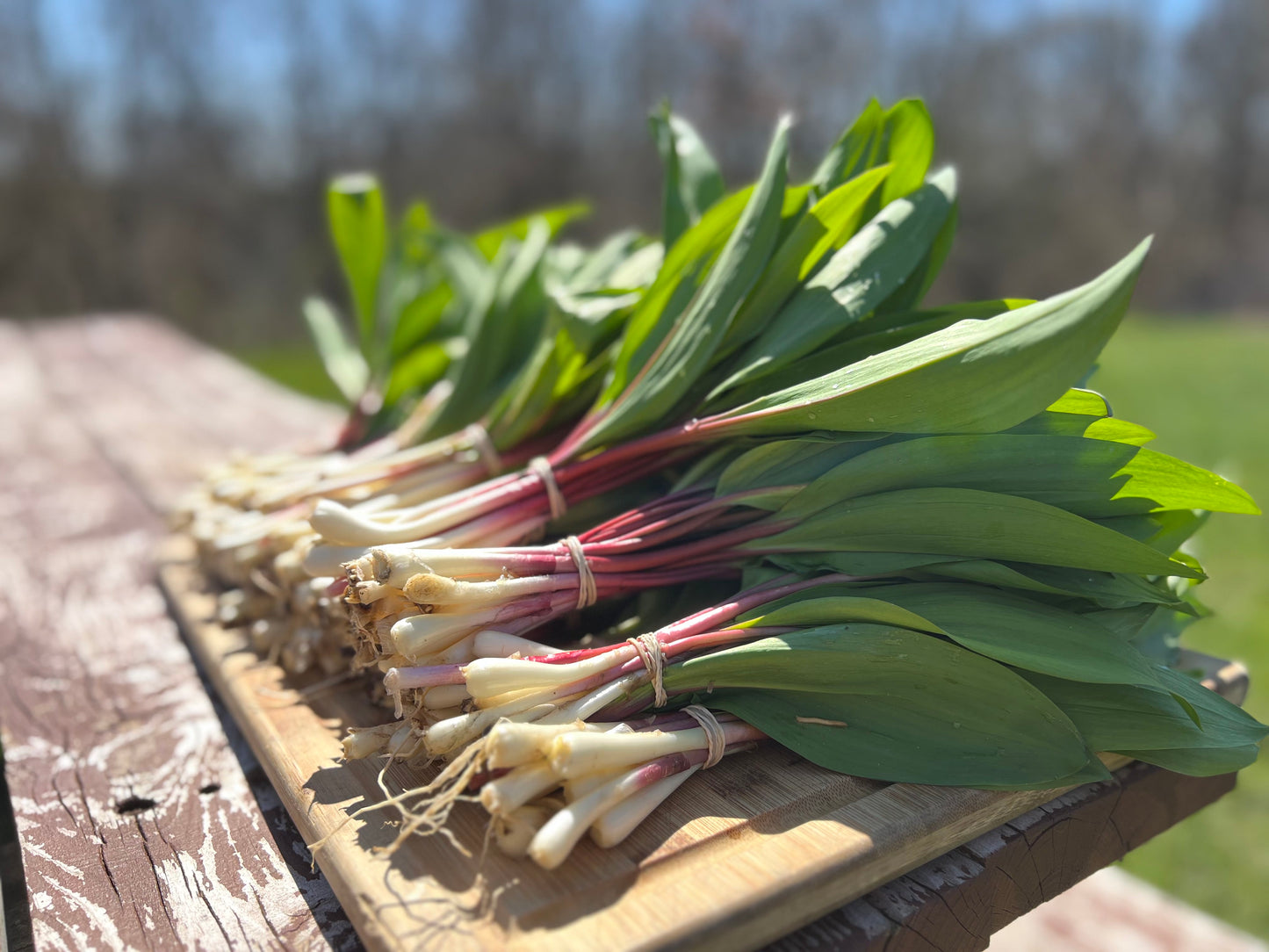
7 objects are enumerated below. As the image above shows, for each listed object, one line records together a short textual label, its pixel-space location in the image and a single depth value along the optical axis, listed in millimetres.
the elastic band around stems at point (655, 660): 325
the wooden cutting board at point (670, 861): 256
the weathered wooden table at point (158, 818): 291
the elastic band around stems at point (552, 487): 407
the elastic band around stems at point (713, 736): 320
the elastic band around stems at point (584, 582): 363
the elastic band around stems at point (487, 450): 469
